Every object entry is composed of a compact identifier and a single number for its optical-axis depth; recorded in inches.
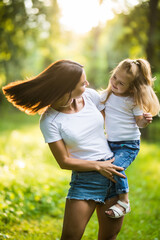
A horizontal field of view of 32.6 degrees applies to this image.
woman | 94.0
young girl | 101.4
